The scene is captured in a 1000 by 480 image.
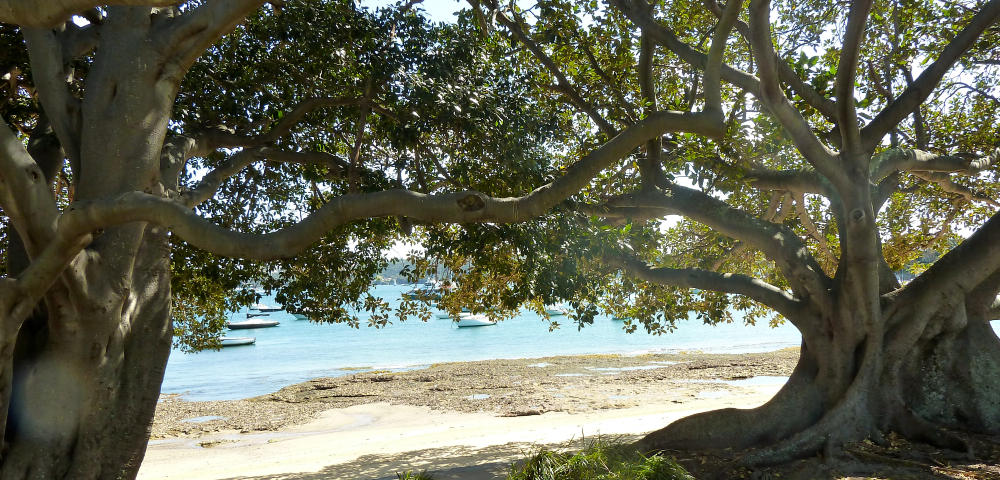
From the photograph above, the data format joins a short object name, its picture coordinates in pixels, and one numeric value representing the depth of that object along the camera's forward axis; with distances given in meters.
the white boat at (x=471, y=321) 66.88
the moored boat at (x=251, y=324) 66.12
